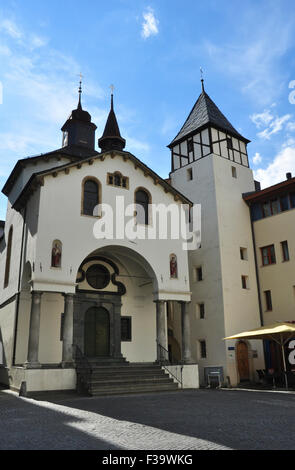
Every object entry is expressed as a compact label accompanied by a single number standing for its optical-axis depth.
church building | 18.17
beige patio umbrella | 17.61
